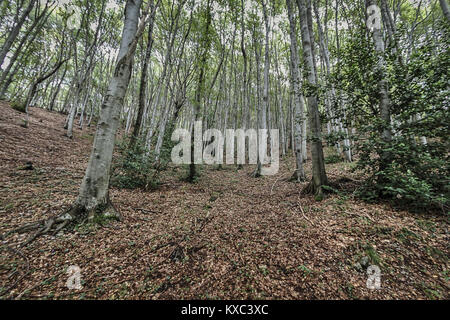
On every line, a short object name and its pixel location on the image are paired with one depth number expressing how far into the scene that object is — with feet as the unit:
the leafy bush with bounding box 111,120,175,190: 20.92
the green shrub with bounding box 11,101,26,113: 46.73
